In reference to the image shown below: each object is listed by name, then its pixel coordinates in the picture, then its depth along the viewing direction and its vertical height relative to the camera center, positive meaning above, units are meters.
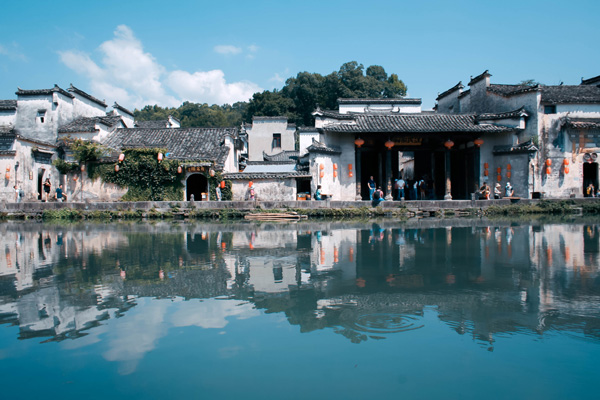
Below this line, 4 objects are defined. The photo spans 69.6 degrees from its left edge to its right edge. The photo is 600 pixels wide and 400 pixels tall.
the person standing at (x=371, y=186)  21.95 +0.70
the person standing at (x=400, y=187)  21.89 +0.64
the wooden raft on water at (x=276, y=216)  19.64 -0.70
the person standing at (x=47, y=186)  23.98 +1.02
